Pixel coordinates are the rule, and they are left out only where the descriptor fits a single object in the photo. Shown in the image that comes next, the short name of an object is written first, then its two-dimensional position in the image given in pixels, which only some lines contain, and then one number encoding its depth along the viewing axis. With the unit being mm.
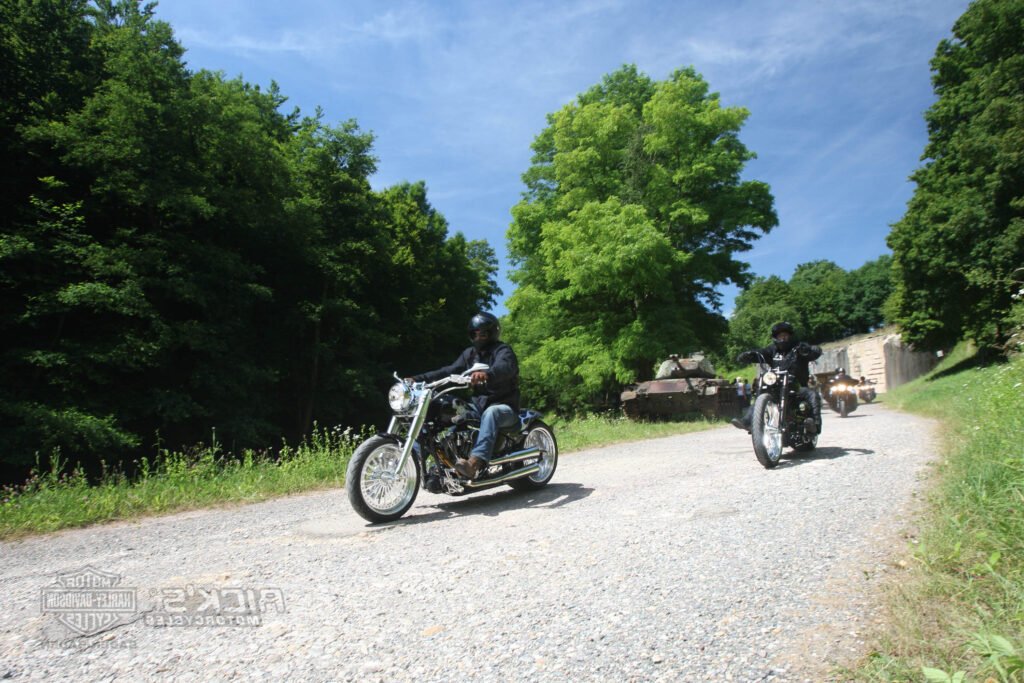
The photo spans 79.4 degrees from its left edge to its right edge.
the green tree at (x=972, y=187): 22188
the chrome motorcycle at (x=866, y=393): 27094
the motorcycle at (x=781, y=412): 6887
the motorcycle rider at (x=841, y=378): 18841
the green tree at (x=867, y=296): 81625
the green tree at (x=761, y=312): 85812
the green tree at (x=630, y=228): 18656
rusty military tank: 18402
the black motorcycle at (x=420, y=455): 4938
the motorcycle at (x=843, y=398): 18156
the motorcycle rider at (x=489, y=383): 5289
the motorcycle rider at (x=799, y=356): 7484
